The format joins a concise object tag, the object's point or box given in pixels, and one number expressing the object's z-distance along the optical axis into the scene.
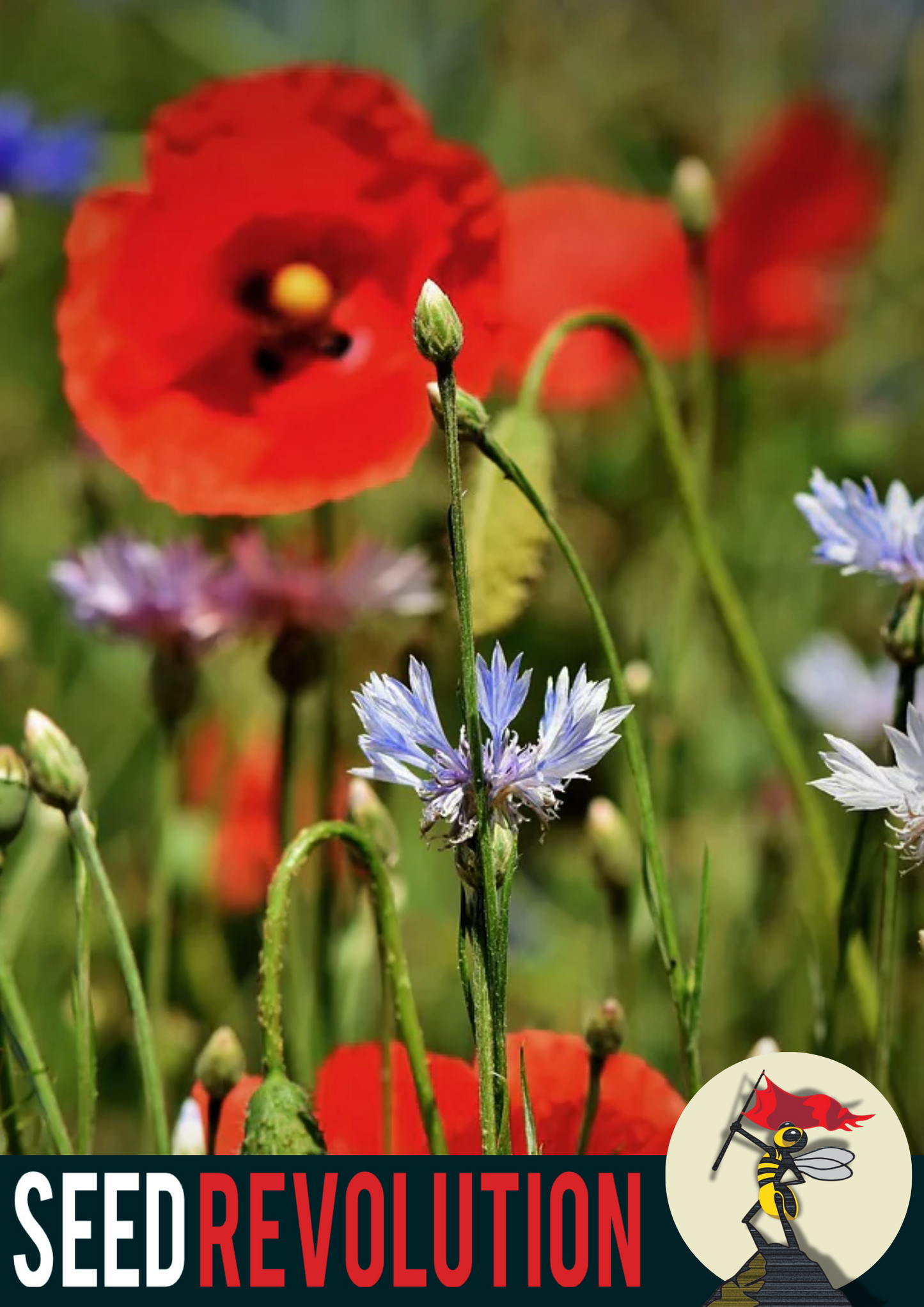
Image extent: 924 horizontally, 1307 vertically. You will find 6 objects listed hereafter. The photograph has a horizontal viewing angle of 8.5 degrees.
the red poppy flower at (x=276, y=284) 1.02
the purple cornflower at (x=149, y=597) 1.06
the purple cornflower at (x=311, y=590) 1.07
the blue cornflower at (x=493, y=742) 0.92
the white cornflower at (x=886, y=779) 0.92
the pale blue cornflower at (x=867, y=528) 0.96
